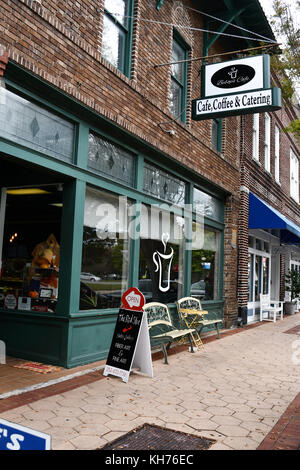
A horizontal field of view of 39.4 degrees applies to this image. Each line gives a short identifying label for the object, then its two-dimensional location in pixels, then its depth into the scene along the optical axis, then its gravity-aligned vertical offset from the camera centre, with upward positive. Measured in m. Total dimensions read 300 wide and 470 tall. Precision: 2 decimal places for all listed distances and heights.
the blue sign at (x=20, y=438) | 1.63 -0.68
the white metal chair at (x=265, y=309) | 13.39 -0.97
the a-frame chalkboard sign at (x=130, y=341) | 5.46 -0.90
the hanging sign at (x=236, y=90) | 6.88 +3.19
